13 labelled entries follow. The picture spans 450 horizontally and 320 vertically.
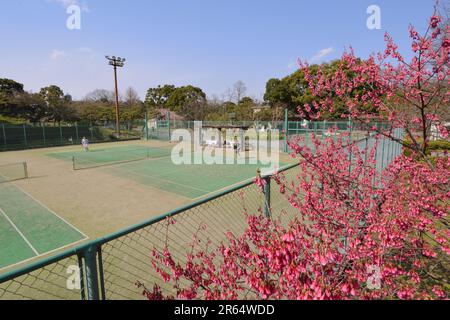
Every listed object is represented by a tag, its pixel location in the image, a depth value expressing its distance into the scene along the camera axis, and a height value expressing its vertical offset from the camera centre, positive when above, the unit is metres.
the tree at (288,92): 51.36 +7.38
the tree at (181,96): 74.31 +9.57
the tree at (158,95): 84.38 +11.33
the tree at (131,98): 78.09 +9.78
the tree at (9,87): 43.85 +8.63
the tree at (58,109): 42.84 +3.41
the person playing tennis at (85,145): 26.20 -1.77
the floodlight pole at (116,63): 39.25 +10.36
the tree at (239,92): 70.88 +10.02
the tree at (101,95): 86.25 +11.73
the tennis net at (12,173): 14.30 -2.78
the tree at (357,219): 2.18 -1.22
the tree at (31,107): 39.50 +3.67
